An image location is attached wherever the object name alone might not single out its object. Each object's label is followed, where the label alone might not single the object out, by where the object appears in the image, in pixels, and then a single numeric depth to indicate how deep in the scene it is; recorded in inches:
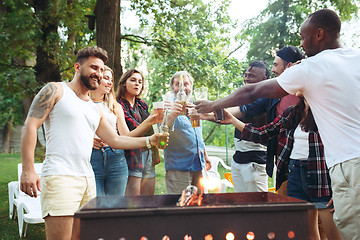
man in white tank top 103.8
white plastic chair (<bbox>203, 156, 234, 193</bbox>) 273.2
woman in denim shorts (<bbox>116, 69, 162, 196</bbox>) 167.0
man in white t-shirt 83.0
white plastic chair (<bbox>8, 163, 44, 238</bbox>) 184.8
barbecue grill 68.0
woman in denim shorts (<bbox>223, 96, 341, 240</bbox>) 108.6
